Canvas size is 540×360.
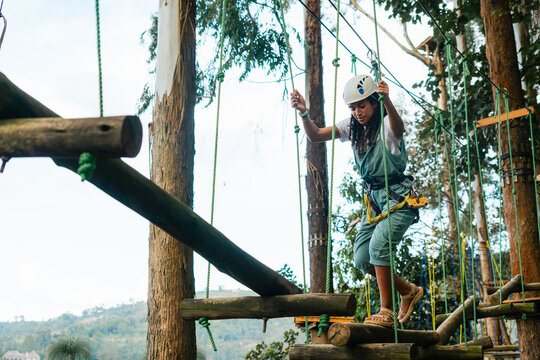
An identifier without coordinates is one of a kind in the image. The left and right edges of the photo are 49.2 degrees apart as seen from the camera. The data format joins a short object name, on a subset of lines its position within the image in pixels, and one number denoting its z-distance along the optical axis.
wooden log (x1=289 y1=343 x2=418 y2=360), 2.37
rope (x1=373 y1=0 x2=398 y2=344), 2.46
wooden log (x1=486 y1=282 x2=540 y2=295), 4.77
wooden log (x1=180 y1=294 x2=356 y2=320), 2.17
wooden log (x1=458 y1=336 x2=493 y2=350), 4.00
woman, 2.81
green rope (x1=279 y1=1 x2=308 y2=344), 2.34
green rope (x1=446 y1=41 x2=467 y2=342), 3.76
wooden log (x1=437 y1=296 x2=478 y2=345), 3.58
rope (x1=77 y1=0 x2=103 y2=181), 1.39
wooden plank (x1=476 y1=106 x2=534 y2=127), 5.22
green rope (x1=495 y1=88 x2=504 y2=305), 5.11
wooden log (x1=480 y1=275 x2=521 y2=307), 4.82
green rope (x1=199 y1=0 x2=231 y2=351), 2.32
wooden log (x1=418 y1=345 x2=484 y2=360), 2.93
